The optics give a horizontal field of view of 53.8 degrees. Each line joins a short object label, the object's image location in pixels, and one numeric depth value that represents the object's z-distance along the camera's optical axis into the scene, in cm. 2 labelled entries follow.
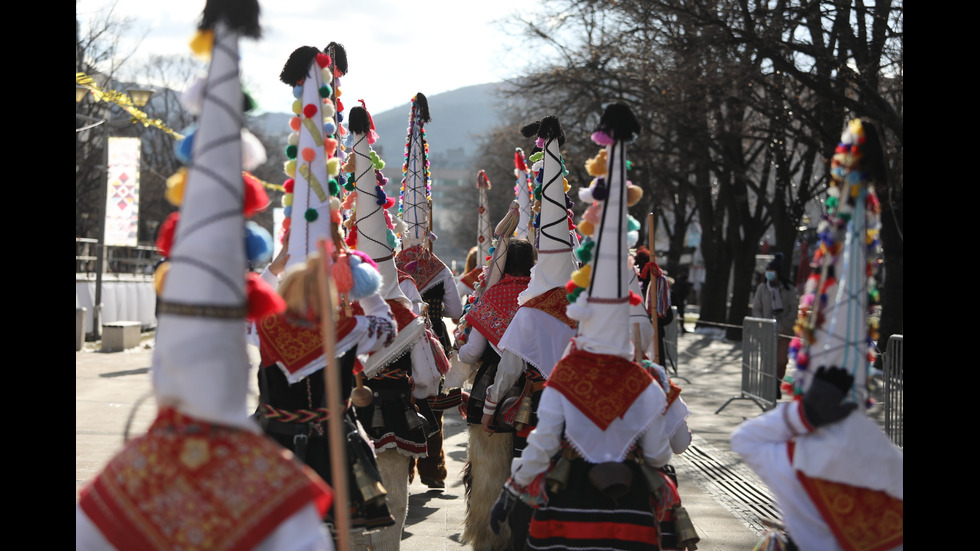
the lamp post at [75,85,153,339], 1772
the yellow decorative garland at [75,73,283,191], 1179
